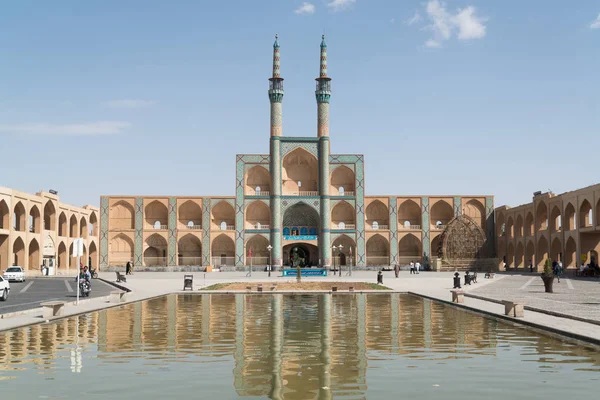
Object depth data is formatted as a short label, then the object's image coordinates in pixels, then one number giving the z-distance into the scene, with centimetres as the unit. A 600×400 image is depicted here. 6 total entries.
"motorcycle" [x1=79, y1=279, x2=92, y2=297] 2377
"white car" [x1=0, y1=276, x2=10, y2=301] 2109
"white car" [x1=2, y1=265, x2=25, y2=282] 3738
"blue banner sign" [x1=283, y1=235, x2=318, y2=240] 6209
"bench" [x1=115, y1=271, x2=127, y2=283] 3496
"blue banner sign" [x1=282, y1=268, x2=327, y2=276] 4372
